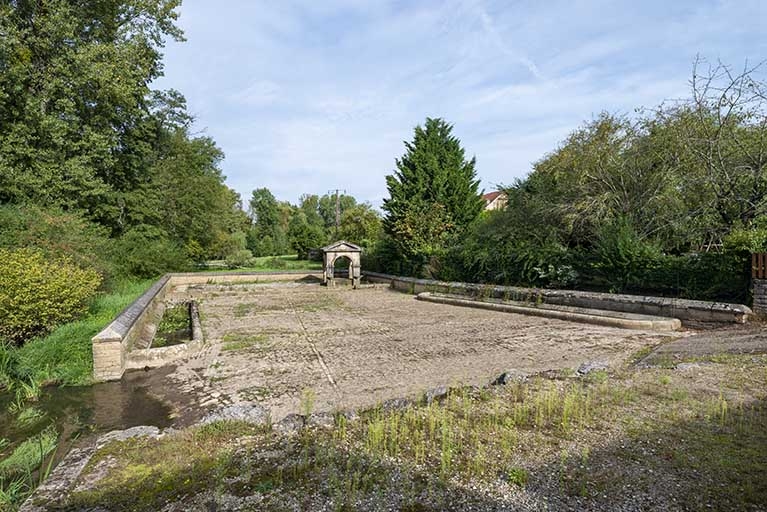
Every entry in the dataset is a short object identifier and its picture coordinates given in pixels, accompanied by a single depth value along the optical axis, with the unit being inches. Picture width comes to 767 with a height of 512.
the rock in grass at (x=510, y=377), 171.5
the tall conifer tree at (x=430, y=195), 643.5
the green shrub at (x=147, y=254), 674.2
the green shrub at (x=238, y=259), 1122.3
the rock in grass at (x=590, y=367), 183.2
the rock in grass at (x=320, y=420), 127.3
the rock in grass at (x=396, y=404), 141.1
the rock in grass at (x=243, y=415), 129.6
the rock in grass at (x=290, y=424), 122.5
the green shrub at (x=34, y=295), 252.5
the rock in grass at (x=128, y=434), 114.6
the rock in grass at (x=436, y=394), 151.8
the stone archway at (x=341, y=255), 696.4
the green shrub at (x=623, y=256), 346.0
